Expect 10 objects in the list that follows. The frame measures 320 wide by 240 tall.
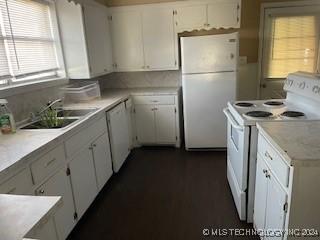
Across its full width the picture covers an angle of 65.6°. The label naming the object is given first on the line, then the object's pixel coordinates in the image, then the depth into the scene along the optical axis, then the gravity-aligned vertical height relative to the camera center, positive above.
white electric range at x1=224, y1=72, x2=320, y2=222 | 1.91 -0.50
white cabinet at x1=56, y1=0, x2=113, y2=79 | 2.92 +0.31
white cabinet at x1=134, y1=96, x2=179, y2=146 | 3.65 -0.89
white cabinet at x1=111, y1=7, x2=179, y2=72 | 3.61 +0.30
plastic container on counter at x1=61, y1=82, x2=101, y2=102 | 3.05 -0.35
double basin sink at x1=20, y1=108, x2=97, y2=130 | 2.29 -0.53
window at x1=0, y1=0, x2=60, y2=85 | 2.26 +0.24
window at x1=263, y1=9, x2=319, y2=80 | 3.80 +0.10
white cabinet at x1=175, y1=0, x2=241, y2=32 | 3.45 +0.56
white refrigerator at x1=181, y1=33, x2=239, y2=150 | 3.25 -0.38
